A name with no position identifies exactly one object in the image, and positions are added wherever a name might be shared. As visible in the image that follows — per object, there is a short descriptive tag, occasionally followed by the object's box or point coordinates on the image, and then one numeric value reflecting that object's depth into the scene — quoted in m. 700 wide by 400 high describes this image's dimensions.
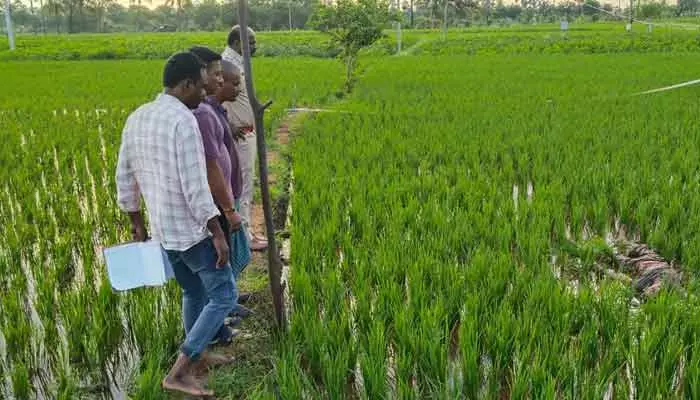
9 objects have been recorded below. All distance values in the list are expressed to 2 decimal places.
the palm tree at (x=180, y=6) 62.91
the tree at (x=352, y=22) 13.31
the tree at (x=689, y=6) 59.59
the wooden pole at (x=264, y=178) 2.70
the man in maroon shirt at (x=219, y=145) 2.40
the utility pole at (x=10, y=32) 25.08
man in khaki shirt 3.60
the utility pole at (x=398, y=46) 26.02
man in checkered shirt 2.20
